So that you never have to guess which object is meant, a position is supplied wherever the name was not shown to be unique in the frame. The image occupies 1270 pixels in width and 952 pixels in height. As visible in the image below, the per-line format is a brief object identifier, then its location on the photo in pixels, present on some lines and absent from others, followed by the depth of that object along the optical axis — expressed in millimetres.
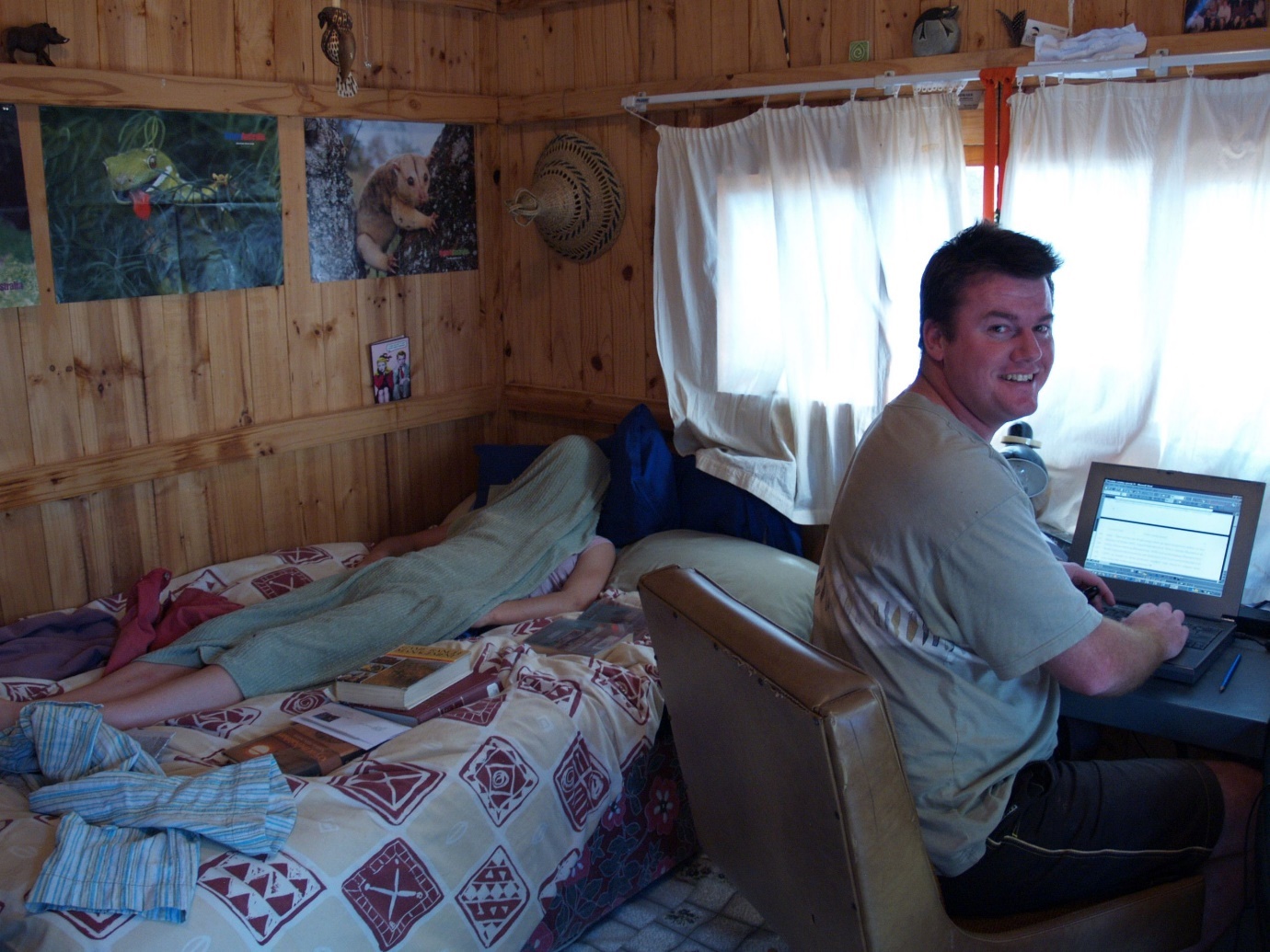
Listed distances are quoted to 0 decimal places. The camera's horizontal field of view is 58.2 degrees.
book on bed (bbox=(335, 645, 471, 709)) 2199
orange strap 2562
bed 1668
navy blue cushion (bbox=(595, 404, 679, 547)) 3105
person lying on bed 2373
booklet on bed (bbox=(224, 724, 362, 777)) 2004
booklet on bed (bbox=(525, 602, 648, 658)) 2566
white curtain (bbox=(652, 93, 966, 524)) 2748
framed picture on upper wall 2357
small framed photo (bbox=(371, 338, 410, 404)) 3508
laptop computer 2057
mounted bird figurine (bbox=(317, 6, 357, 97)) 2402
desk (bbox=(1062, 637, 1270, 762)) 1770
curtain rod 2324
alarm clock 2330
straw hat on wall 3428
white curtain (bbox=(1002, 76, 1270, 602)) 2365
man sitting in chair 1532
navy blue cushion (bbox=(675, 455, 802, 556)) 3053
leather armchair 1307
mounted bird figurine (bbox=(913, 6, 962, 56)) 2666
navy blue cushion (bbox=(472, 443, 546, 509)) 3441
